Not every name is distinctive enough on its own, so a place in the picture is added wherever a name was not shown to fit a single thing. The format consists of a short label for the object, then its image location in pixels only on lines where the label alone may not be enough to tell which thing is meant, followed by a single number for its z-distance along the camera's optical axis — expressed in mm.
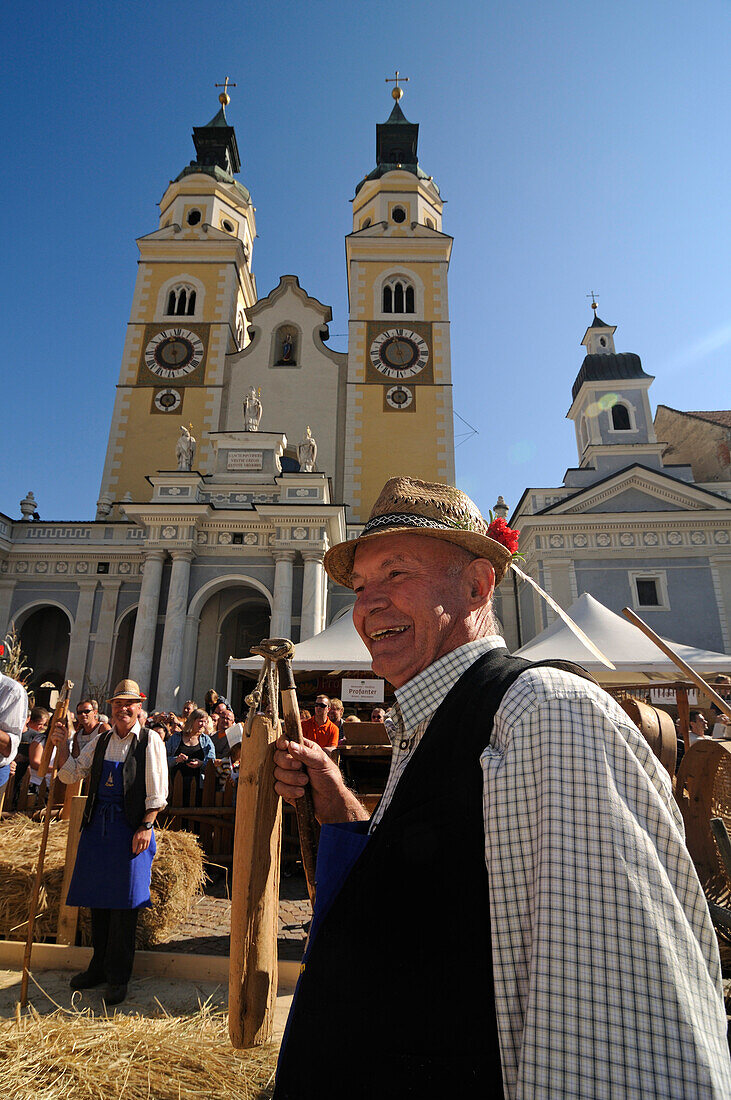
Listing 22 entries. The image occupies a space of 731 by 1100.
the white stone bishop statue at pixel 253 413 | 20250
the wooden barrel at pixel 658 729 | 4161
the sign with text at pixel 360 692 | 9414
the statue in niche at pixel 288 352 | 25719
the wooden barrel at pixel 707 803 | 3145
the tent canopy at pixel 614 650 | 9139
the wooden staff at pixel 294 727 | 1625
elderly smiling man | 846
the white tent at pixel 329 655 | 11148
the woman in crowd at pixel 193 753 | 7453
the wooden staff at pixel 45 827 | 3406
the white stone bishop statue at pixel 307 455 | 19062
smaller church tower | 21516
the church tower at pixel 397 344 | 23203
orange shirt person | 7558
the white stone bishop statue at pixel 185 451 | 18823
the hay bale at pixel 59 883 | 4559
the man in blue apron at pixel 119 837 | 3975
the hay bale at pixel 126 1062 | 2258
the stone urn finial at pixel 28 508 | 21047
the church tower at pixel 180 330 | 23641
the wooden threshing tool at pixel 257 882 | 1524
